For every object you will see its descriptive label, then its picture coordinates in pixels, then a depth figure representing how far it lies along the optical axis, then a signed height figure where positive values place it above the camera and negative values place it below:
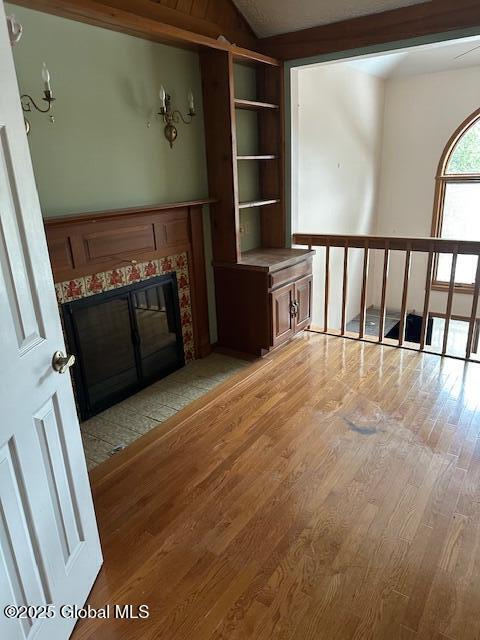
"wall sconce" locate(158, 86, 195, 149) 2.85 +0.38
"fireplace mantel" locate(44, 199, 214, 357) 2.41 -0.38
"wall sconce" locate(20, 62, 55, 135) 2.12 +0.39
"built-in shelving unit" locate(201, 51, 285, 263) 3.11 +0.16
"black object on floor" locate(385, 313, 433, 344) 6.76 -2.41
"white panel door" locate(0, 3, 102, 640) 1.16 -0.67
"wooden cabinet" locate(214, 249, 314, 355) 3.32 -0.94
